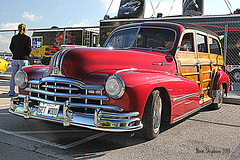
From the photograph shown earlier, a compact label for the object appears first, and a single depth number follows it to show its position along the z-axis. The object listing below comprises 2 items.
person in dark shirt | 6.65
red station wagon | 2.92
